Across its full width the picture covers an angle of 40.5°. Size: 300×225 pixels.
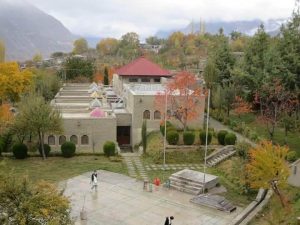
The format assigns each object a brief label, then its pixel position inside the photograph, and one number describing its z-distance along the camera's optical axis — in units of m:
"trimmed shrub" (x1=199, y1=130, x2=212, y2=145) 34.94
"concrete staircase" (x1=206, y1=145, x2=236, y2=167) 32.41
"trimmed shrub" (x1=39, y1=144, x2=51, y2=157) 33.72
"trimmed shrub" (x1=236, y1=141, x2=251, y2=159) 29.95
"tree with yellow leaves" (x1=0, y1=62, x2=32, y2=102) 50.21
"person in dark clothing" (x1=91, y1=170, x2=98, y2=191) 25.97
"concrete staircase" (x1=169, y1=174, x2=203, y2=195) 26.05
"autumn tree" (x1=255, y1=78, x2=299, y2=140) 35.38
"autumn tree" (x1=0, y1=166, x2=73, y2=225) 13.02
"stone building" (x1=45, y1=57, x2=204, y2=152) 36.84
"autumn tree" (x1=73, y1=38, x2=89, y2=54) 188.50
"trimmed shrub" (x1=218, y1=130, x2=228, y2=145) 35.38
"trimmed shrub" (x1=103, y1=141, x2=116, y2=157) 34.19
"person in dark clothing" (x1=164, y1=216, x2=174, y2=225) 19.89
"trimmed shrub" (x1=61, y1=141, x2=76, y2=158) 33.78
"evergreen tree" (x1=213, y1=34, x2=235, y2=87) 53.59
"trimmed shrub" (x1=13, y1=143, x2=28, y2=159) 32.59
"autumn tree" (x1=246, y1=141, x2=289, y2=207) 21.97
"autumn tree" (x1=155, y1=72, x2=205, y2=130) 36.88
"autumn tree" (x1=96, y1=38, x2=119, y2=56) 172.62
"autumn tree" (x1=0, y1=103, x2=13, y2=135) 34.06
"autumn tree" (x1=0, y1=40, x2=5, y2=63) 78.18
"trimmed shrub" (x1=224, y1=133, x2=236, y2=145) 34.72
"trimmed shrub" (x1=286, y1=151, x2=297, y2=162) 30.09
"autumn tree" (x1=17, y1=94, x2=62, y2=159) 31.55
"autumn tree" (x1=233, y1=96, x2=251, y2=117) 43.26
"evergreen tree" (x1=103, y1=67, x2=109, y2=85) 76.50
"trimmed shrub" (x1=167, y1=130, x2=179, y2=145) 34.62
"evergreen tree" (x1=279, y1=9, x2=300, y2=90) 37.25
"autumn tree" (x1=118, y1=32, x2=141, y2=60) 137.99
